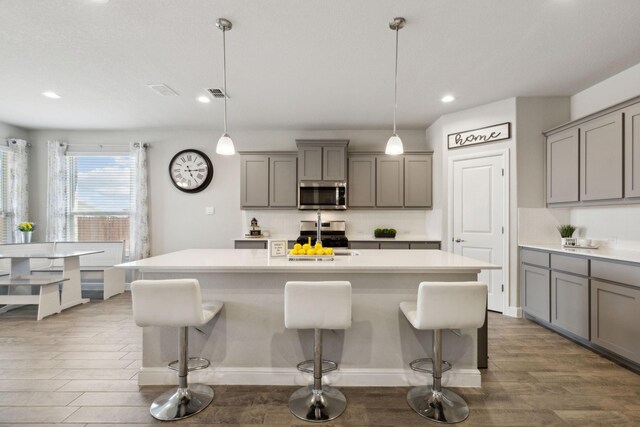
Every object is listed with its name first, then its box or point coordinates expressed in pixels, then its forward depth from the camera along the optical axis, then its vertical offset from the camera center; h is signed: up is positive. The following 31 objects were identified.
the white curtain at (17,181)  4.80 +0.54
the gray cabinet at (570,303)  2.77 -0.85
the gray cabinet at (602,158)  2.78 +0.56
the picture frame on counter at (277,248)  2.38 -0.26
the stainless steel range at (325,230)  4.84 -0.25
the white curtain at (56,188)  5.02 +0.44
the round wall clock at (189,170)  5.16 +0.76
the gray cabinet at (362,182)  4.80 +0.52
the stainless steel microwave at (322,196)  4.78 +0.30
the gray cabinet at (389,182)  4.78 +0.52
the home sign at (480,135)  3.76 +1.05
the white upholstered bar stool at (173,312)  1.79 -0.58
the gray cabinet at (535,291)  3.22 -0.85
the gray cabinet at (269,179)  4.82 +0.57
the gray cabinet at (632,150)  2.60 +0.57
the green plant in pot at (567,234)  3.29 -0.22
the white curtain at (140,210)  5.02 +0.07
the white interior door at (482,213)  3.84 +0.03
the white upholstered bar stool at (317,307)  1.79 -0.56
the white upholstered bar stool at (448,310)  1.77 -0.56
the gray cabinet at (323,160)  4.69 +0.85
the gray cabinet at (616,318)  2.35 -0.85
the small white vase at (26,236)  4.55 -0.33
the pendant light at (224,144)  2.51 +0.59
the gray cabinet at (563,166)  3.24 +0.55
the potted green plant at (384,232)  4.80 -0.27
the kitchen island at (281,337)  2.24 -0.91
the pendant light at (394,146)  2.60 +0.59
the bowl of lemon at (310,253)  2.28 -0.30
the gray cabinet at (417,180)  4.75 +0.55
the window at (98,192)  5.18 +0.39
